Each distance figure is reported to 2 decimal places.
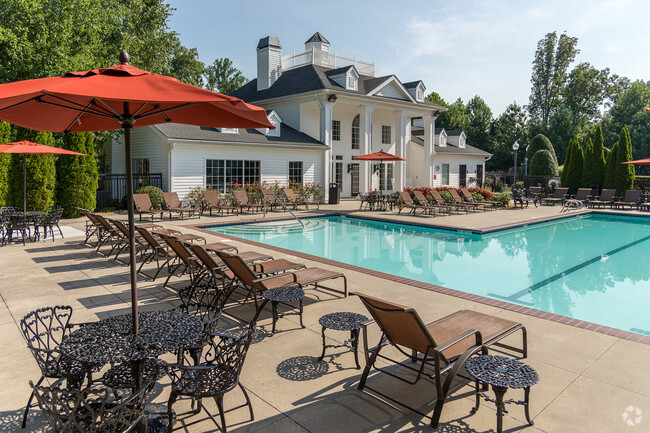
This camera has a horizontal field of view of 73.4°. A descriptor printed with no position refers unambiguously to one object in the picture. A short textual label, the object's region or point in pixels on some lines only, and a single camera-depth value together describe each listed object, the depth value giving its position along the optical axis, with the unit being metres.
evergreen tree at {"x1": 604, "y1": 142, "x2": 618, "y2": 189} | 24.16
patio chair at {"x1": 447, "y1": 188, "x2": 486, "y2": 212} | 18.89
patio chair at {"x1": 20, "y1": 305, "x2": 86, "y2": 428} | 2.96
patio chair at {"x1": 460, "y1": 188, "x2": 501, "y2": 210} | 19.92
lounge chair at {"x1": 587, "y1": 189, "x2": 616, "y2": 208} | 20.75
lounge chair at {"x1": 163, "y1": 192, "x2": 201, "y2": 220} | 15.29
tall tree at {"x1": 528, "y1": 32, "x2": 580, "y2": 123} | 45.47
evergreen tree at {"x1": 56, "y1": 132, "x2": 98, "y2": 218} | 15.35
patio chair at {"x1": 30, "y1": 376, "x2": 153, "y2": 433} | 2.21
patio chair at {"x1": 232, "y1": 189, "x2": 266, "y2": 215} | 17.24
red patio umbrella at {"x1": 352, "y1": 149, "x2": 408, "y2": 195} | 18.73
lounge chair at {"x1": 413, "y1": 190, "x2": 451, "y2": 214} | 18.42
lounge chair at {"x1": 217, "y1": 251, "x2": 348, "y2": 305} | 5.10
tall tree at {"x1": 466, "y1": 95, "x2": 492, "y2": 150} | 48.91
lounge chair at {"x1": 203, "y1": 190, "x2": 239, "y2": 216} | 16.65
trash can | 21.45
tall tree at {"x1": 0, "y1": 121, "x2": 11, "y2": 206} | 13.22
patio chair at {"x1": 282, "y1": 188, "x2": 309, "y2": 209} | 18.77
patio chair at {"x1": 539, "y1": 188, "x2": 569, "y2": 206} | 22.47
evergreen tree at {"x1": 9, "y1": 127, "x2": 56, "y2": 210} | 14.16
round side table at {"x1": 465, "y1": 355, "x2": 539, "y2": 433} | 2.82
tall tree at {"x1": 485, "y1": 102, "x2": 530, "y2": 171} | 45.69
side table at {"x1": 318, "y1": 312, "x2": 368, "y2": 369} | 3.95
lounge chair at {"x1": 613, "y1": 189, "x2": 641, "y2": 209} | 20.25
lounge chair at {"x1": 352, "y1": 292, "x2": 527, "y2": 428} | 3.10
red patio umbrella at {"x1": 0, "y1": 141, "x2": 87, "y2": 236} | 9.46
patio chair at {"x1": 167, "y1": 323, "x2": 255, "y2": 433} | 2.80
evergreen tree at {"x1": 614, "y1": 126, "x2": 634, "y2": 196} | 23.58
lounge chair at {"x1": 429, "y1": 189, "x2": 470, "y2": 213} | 18.53
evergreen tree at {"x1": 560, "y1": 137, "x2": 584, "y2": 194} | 26.33
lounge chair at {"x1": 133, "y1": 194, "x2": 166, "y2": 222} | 14.43
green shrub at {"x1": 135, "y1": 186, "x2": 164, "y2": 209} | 16.06
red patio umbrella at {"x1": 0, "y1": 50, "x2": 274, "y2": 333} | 2.57
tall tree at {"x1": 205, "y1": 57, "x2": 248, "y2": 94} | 51.47
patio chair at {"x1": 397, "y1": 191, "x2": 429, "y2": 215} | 18.06
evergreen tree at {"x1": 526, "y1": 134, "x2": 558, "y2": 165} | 35.53
